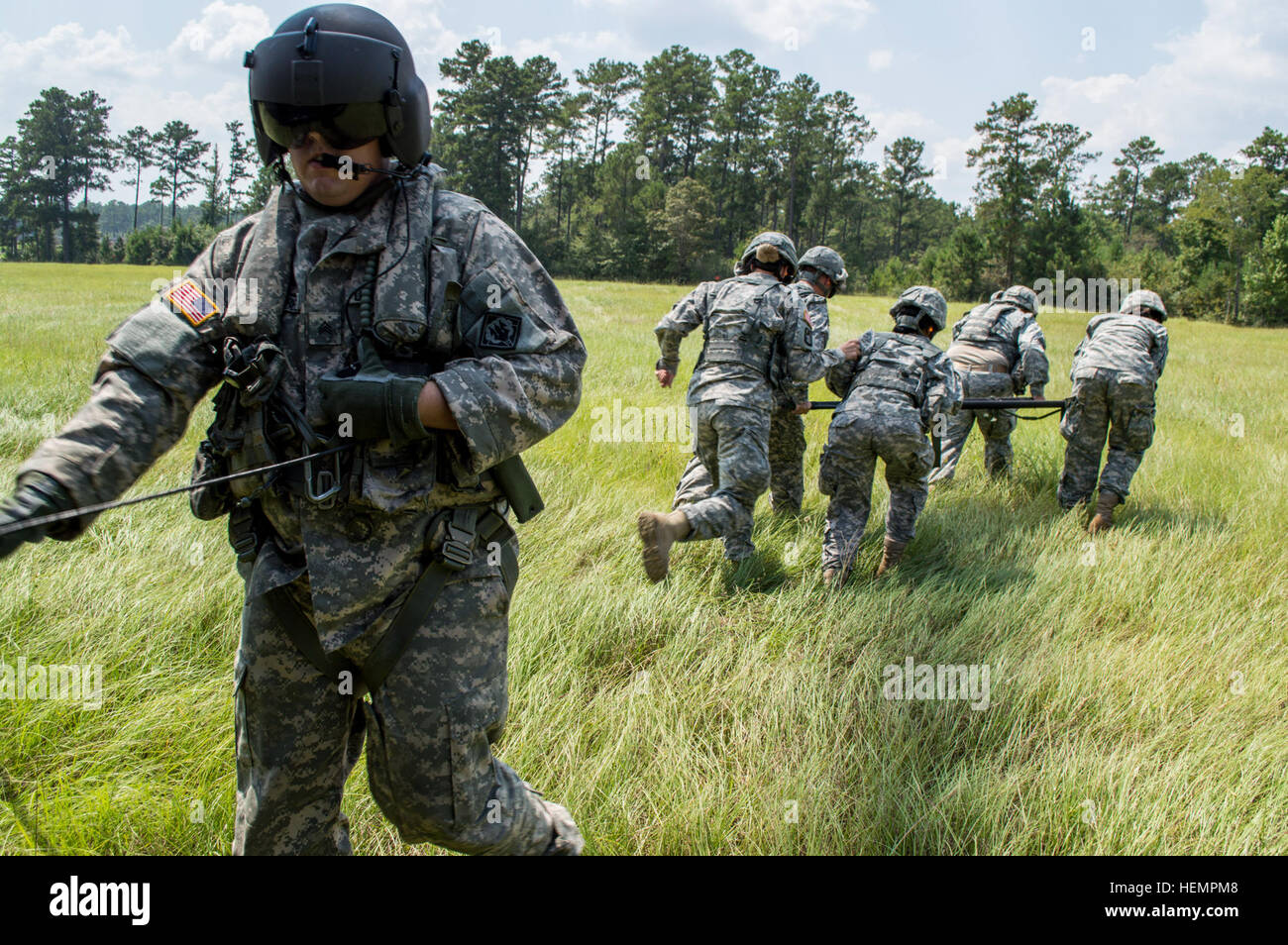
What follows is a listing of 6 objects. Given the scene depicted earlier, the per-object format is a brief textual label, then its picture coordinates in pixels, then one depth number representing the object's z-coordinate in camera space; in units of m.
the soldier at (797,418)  6.18
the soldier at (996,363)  7.76
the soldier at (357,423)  1.89
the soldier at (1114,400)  6.38
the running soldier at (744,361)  5.06
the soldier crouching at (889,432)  5.21
